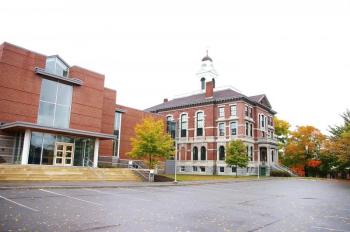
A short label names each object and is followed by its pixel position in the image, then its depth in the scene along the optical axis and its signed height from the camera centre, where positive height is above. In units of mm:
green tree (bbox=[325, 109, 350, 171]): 34344 +2077
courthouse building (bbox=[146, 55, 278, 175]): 46469 +5412
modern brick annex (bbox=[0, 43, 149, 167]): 25297 +4347
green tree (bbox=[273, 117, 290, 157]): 65000 +7718
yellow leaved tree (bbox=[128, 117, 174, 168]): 28828 +1564
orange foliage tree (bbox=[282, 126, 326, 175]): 50566 +3158
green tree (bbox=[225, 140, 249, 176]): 37031 +847
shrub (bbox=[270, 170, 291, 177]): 44356 -1623
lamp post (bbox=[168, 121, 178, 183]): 46531 +5610
